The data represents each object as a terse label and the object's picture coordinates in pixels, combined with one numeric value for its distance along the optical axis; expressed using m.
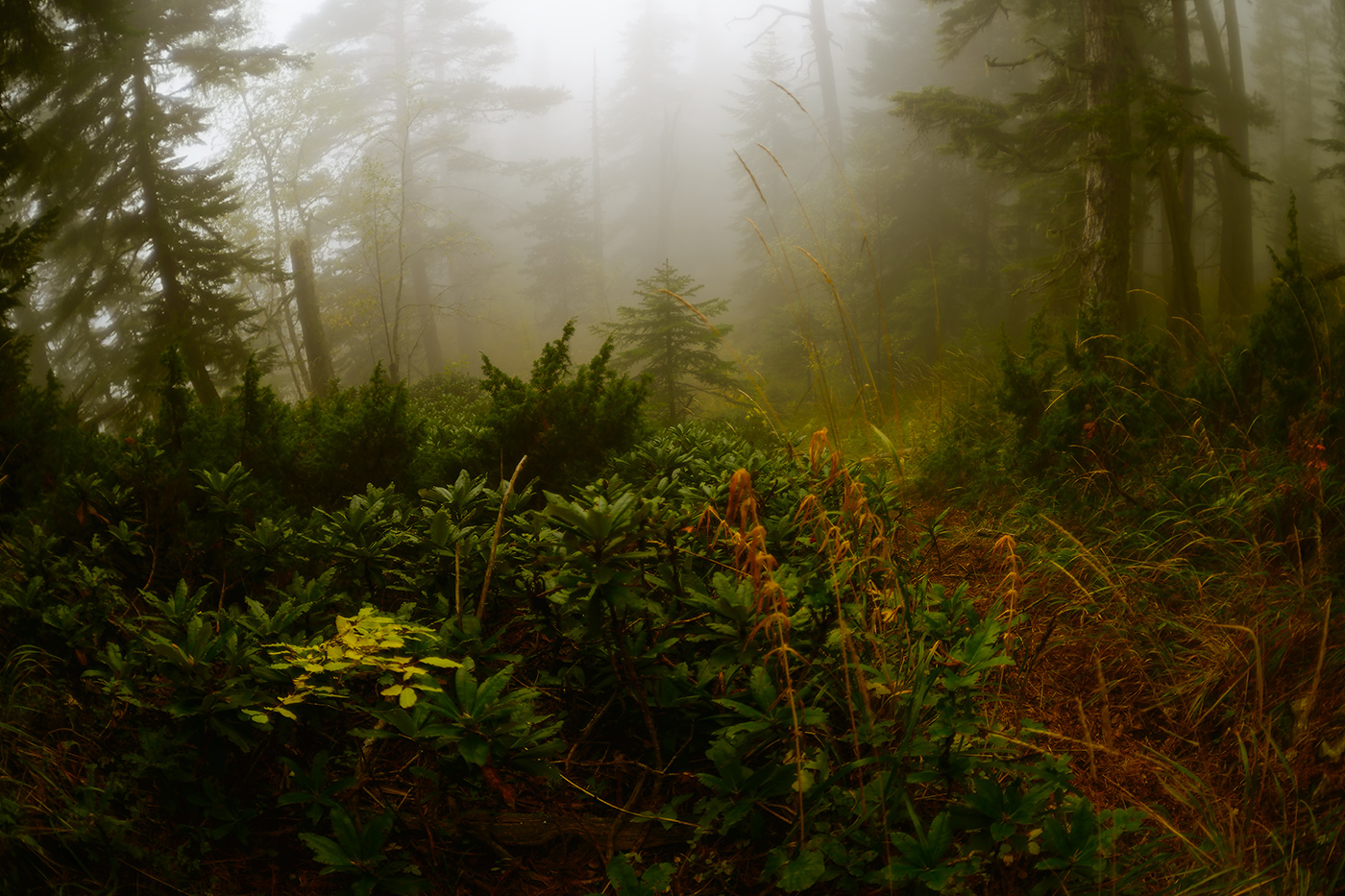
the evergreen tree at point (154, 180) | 7.65
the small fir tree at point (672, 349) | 7.75
